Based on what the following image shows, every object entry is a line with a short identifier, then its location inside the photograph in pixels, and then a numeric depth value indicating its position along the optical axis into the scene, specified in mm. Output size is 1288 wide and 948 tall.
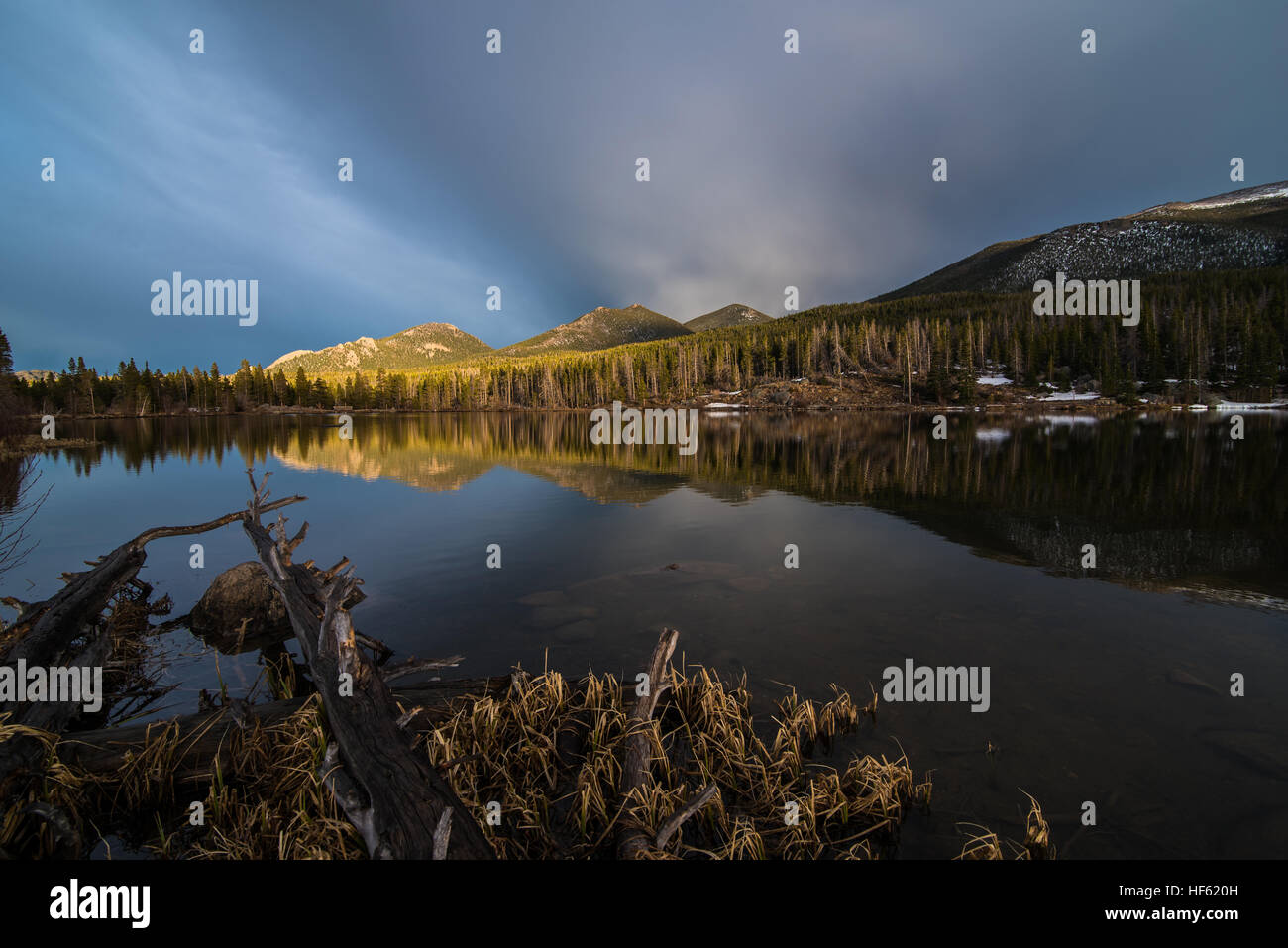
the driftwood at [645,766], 4969
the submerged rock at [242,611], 11445
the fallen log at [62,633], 6327
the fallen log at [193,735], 6324
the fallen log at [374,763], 4531
